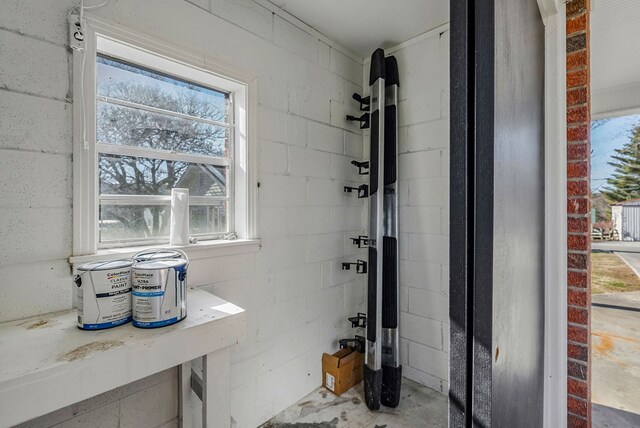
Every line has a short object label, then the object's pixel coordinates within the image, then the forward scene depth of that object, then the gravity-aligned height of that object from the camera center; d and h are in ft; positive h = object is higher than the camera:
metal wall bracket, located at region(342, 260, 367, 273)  7.34 -1.37
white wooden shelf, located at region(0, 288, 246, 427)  2.34 -1.37
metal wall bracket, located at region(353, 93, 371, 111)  7.77 +3.14
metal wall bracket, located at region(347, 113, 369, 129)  7.71 +2.59
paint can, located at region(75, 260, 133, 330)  3.03 -0.89
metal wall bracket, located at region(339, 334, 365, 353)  7.23 -3.34
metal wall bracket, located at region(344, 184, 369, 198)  7.53 +0.65
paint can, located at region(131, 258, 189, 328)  3.16 -0.92
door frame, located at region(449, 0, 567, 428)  4.42 -0.08
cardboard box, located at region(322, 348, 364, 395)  6.59 -3.76
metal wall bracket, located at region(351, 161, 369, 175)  7.73 +1.33
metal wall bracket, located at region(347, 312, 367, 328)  7.36 -2.84
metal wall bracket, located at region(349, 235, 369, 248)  7.54 -0.74
